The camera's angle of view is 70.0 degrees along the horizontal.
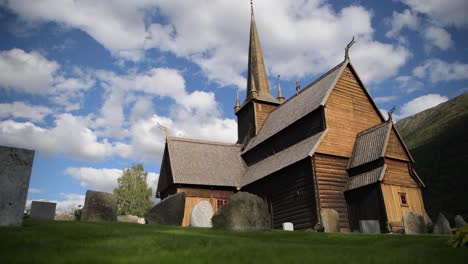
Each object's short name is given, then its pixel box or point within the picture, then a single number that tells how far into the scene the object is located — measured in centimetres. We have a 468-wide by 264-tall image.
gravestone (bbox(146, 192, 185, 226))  1809
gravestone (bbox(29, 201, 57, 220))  1748
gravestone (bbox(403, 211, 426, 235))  1827
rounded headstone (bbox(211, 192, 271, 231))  1609
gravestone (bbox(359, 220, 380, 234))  1827
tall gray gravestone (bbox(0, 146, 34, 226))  988
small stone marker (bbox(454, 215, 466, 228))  1817
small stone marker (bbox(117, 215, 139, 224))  2329
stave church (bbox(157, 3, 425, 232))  2127
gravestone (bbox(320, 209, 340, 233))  1991
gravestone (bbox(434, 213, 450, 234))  1767
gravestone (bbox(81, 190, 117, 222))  1745
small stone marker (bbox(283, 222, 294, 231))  2070
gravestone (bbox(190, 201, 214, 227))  2150
